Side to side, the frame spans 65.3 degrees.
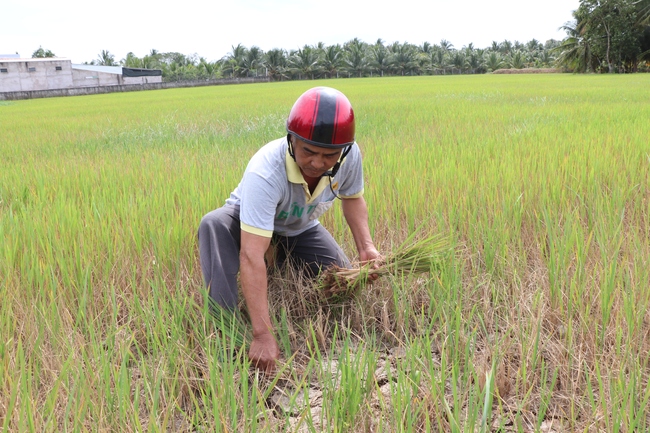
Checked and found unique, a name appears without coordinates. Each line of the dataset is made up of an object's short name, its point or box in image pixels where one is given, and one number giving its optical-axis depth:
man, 1.29
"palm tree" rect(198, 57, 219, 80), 44.69
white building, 30.27
